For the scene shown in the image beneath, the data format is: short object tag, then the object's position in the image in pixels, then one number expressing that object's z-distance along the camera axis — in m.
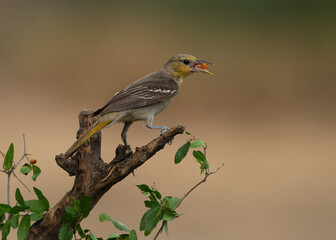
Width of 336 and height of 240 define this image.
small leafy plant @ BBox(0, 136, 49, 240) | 5.24
